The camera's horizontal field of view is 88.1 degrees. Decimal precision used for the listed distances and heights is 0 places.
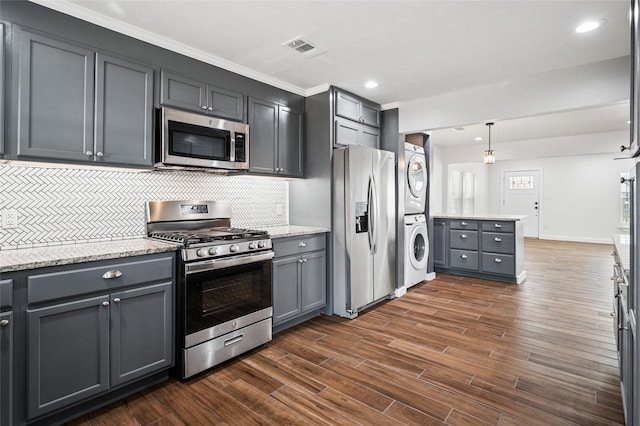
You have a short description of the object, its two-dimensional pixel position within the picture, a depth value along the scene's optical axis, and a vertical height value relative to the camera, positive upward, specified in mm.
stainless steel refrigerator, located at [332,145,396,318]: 3414 -132
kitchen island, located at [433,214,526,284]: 4773 -483
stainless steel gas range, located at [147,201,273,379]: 2252 -526
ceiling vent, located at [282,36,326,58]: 2540 +1329
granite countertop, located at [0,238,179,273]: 1654 -233
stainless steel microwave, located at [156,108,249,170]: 2457 +579
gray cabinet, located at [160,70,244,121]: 2516 +957
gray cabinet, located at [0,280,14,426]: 1574 -673
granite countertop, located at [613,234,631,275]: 1713 -223
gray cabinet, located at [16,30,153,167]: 1897 +689
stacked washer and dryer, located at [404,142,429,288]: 4426 -37
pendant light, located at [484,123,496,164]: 5777 +1015
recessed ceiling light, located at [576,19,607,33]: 2273 +1336
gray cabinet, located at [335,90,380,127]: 3576 +1222
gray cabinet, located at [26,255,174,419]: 1692 -662
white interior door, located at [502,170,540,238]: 9664 +539
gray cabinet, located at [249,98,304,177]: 3146 +756
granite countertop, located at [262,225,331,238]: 3019 -165
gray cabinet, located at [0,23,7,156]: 1792 +674
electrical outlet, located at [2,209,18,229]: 2027 -34
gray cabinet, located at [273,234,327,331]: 2996 -632
